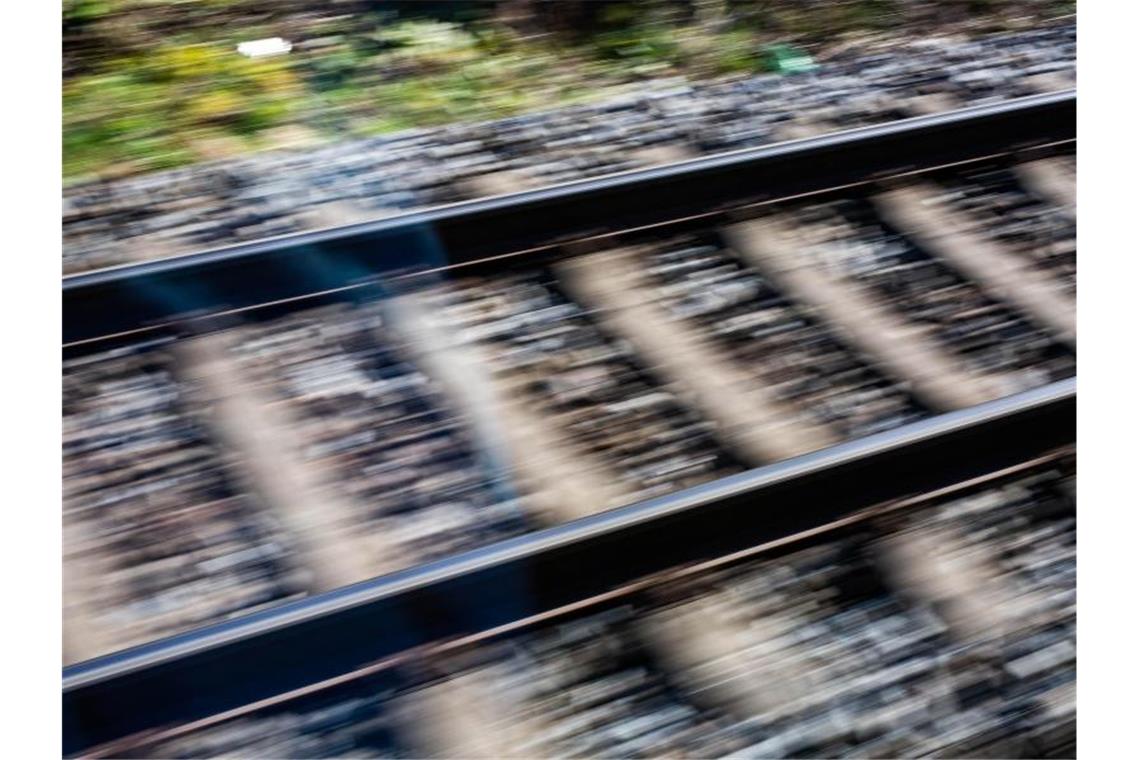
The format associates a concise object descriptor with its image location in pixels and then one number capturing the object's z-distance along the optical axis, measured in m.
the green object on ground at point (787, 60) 3.42
